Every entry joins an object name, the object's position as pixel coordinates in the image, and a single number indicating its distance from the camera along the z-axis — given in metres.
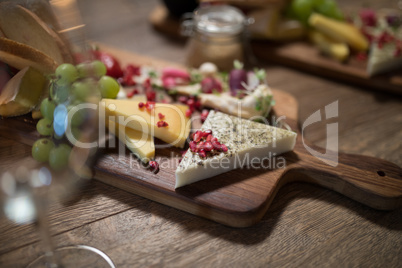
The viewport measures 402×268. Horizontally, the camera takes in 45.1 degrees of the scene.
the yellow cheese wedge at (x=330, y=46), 0.69
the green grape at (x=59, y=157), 0.36
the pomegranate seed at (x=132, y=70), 0.62
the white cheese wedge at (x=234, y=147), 0.46
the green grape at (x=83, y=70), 0.41
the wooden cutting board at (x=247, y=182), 0.45
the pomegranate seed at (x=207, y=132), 0.48
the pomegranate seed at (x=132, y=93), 0.58
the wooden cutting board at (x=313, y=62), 0.66
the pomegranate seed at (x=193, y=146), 0.47
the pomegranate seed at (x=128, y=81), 0.60
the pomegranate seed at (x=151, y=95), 0.57
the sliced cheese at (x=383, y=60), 0.65
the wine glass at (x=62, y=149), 0.36
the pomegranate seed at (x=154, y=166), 0.48
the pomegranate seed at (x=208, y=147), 0.47
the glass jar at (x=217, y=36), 0.64
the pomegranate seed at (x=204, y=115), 0.55
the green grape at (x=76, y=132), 0.39
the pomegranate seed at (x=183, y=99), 0.58
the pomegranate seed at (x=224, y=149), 0.47
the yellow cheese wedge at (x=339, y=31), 0.70
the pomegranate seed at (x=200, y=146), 0.47
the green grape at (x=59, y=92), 0.40
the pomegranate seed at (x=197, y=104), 0.57
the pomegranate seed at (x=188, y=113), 0.55
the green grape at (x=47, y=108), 0.43
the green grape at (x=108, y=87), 0.52
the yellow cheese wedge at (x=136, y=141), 0.49
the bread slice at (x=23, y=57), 0.45
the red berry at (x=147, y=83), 0.60
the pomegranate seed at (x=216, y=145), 0.47
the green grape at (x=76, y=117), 0.38
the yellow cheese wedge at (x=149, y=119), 0.50
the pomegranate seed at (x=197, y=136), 0.48
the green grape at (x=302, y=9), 0.72
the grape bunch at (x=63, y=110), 0.38
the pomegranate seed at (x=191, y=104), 0.57
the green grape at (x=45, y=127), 0.44
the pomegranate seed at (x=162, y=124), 0.50
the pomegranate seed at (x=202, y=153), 0.46
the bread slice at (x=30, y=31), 0.46
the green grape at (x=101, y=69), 0.51
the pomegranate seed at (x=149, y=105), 0.51
